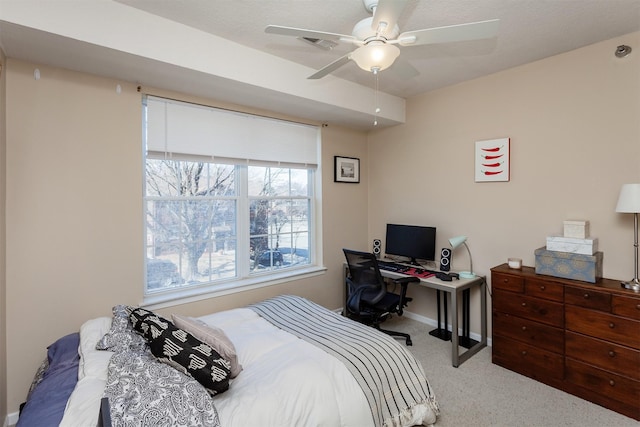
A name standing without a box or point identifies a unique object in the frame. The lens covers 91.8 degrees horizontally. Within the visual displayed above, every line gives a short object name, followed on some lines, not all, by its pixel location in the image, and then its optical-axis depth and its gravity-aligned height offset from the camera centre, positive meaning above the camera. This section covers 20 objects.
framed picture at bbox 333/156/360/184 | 3.86 +0.50
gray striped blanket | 1.77 -0.93
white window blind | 2.60 +0.72
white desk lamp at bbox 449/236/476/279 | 3.05 -0.37
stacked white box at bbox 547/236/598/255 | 2.34 -0.28
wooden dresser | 2.09 -0.95
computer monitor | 3.44 -0.39
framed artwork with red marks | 2.99 +0.48
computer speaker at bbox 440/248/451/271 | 3.31 -0.55
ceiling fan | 1.44 +0.88
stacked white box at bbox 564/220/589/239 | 2.44 -0.16
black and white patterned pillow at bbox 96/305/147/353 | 1.66 -0.71
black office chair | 3.04 -0.84
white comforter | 1.37 -0.90
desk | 2.77 -0.90
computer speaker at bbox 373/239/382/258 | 4.04 -0.50
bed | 1.27 -0.87
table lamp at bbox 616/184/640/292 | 2.11 +0.02
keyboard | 3.20 -0.66
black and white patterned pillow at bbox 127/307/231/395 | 1.47 -0.72
